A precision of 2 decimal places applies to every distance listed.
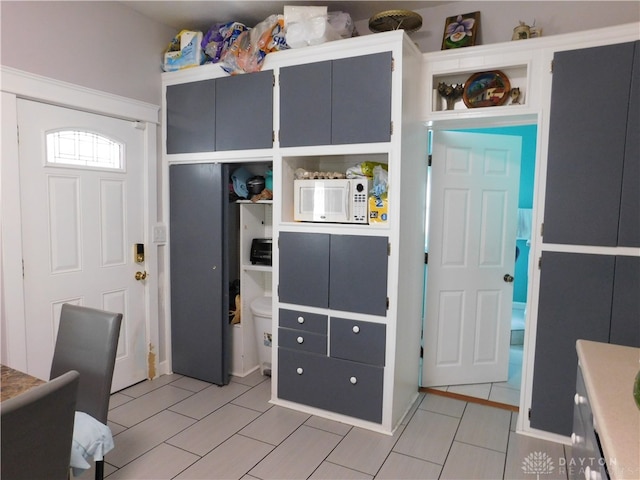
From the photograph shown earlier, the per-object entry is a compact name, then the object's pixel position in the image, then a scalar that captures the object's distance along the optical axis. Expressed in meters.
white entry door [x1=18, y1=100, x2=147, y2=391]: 2.45
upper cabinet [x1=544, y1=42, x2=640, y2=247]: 2.12
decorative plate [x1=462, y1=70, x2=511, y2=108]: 2.53
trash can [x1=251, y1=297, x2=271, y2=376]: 3.24
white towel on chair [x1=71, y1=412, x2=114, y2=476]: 1.44
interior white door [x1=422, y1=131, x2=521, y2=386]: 2.99
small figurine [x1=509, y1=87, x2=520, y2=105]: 2.49
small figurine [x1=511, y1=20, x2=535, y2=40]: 2.41
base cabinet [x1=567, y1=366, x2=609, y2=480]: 1.17
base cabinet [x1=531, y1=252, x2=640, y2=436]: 2.18
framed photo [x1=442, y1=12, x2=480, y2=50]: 2.61
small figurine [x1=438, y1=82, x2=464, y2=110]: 2.63
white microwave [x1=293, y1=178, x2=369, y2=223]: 2.56
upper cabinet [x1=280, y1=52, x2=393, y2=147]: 2.39
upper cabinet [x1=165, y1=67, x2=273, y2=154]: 2.80
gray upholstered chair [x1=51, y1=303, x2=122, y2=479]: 1.74
